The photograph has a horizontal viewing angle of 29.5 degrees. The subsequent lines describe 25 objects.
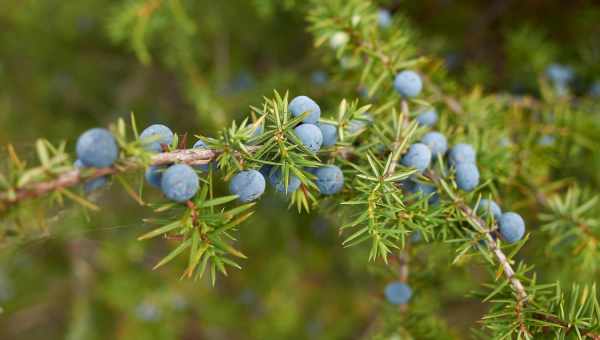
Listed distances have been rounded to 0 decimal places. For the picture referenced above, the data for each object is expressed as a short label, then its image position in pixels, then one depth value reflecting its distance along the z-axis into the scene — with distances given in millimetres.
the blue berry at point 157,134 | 229
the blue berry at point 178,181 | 223
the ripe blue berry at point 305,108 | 244
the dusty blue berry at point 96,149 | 218
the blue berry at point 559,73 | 402
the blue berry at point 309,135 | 238
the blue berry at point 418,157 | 254
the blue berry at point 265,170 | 246
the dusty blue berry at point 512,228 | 252
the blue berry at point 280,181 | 241
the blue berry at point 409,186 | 264
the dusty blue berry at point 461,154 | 268
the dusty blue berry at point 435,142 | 267
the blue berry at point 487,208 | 258
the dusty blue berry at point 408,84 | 278
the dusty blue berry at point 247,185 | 232
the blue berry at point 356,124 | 260
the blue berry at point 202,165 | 236
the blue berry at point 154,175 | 228
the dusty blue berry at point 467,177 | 259
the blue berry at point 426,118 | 283
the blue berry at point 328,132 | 250
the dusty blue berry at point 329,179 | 247
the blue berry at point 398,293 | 283
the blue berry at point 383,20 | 322
